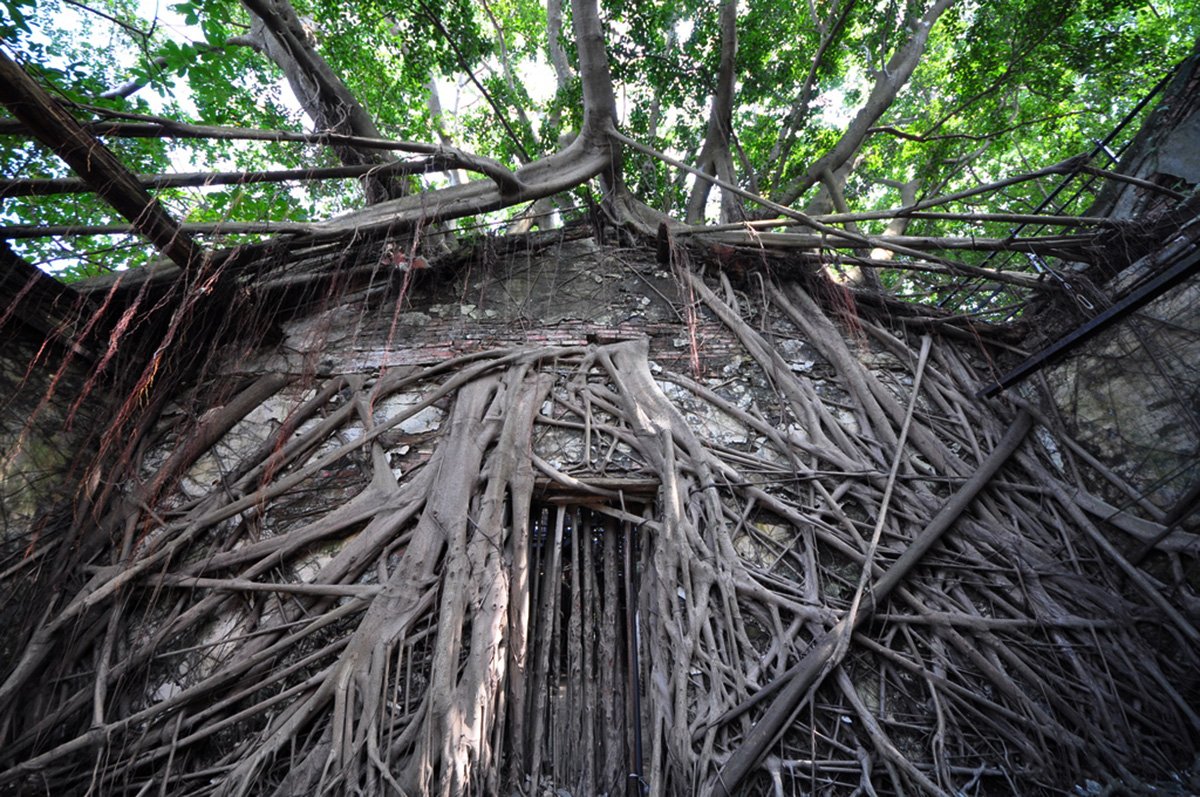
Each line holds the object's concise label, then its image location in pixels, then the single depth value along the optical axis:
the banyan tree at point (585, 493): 2.21
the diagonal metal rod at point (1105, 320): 2.32
